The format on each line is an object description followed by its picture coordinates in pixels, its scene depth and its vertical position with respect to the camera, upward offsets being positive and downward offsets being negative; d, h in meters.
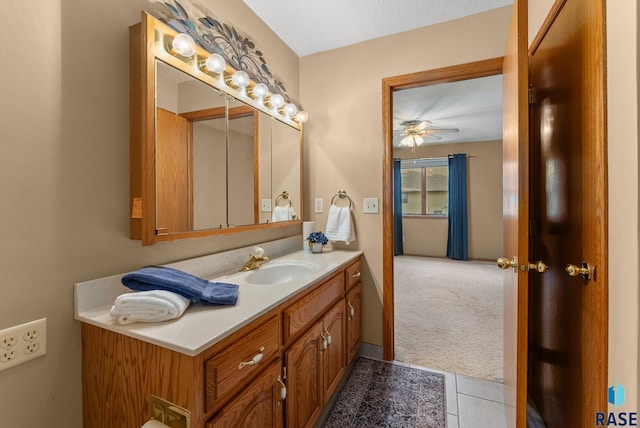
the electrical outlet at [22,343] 0.75 -0.38
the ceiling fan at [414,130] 3.98 +1.22
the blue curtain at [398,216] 5.89 -0.08
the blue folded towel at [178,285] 0.91 -0.25
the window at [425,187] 5.82 +0.57
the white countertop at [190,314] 0.74 -0.34
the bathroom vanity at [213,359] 0.74 -0.47
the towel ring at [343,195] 2.12 +0.14
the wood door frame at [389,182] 1.89 +0.22
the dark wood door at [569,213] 0.84 -0.01
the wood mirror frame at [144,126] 1.03 +0.34
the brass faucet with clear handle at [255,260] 1.51 -0.28
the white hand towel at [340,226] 2.05 -0.10
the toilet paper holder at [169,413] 0.72 -0.55
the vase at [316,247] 1.98 -0.25
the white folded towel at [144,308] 0.81 -0.29
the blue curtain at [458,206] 5.38 +0.12
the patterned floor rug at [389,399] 1.46 -1.13
